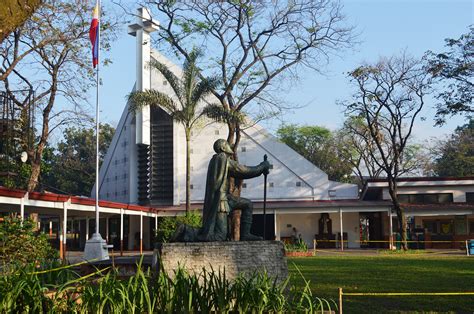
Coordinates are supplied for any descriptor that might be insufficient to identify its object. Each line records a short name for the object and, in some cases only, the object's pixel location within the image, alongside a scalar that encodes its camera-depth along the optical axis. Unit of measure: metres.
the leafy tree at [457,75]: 29.28
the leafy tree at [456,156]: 53.62
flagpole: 22.61
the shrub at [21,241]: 12.72
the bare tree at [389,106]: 33.72
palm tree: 27.66
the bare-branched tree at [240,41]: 28.14
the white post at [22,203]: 18.11
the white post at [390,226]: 33.19
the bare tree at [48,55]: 22.55
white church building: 38.41
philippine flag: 22.12
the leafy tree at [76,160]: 57.50
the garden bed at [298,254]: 27.99
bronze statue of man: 10.42
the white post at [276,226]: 36.16
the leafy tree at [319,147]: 53.50
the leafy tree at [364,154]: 47.31
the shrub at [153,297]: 5.41
